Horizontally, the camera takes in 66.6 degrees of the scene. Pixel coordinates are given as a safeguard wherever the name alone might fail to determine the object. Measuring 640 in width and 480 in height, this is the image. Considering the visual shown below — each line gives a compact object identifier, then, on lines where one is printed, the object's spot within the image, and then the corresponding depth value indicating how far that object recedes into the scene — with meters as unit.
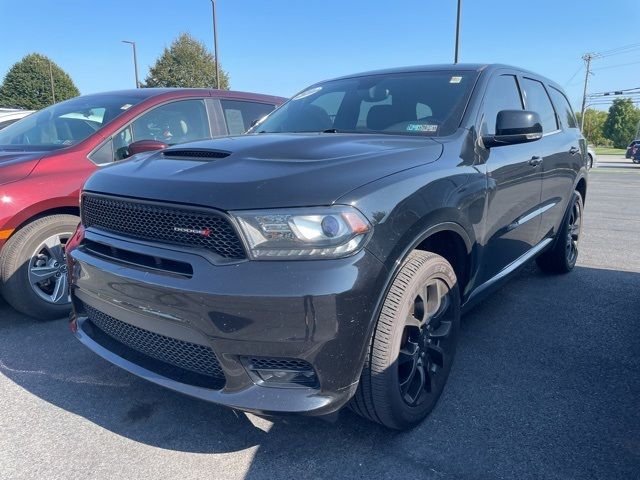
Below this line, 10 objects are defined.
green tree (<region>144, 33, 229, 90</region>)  40.57
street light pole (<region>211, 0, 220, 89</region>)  20.72
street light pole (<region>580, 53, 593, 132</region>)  56.62
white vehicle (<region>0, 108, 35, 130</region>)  6.29
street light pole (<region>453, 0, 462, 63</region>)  14.62
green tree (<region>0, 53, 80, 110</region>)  45.69
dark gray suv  1.79
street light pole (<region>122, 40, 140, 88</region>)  30.56
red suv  3.30
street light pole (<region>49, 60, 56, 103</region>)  43.24
